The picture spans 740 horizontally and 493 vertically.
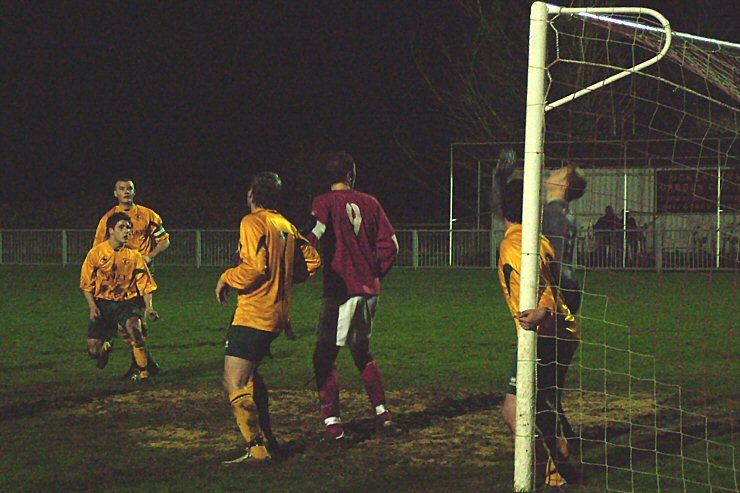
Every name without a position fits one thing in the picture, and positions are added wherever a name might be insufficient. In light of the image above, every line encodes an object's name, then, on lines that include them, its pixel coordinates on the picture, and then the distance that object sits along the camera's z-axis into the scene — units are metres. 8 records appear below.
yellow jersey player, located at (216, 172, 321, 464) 10.79
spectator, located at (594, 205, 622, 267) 40.89
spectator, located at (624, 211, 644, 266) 41.20
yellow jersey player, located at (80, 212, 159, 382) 15.85
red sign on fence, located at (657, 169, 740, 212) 44.83
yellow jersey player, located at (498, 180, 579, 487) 9.41
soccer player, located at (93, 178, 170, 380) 17.40
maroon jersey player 11.93
